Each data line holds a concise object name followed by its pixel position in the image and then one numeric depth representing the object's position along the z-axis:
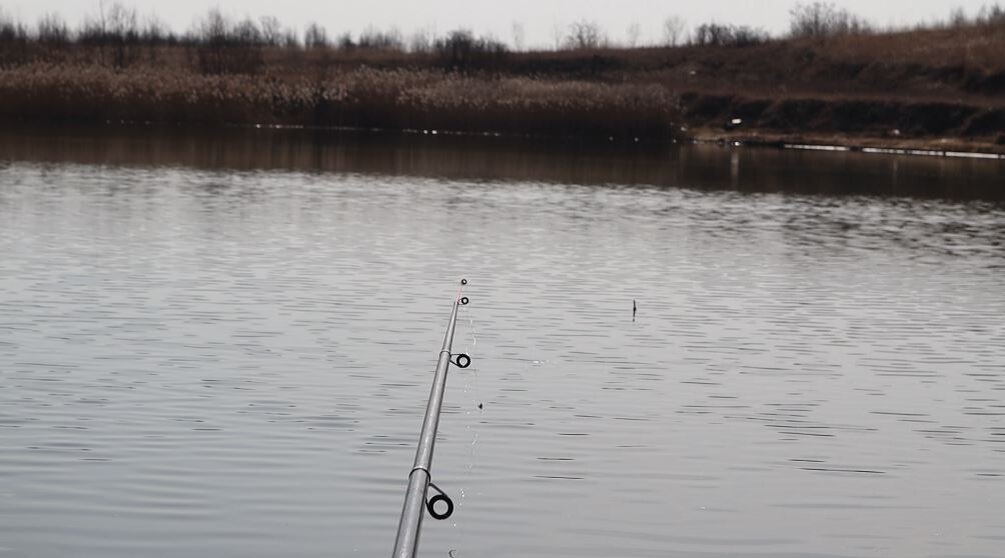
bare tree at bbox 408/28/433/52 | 125.94
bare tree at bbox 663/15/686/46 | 126.70
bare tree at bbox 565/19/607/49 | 130.23
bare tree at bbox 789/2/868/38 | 130.64
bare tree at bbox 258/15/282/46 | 141.88
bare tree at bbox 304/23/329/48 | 139.88
